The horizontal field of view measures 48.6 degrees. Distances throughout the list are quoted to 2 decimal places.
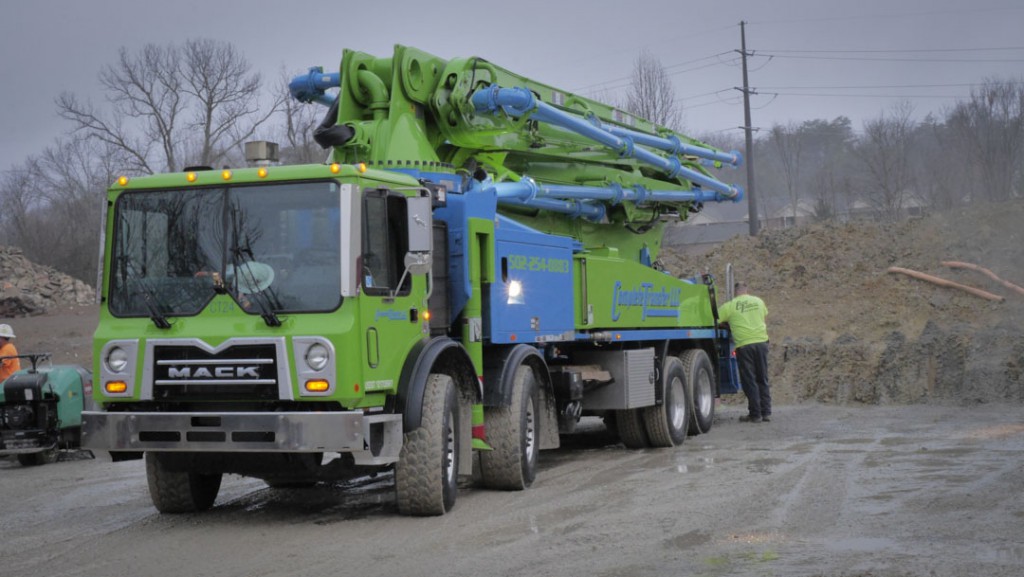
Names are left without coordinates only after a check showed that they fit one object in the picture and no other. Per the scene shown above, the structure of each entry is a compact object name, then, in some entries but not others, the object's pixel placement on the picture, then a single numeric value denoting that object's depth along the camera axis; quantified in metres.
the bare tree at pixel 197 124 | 37.94
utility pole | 36.97
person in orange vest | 14.08
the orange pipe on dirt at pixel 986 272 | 23.88
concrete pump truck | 8.12
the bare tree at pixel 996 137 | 51.47
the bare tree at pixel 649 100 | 38.56
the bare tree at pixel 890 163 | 56.88
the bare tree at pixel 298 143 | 34.59
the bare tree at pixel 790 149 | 70.31
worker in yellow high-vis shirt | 16.86
